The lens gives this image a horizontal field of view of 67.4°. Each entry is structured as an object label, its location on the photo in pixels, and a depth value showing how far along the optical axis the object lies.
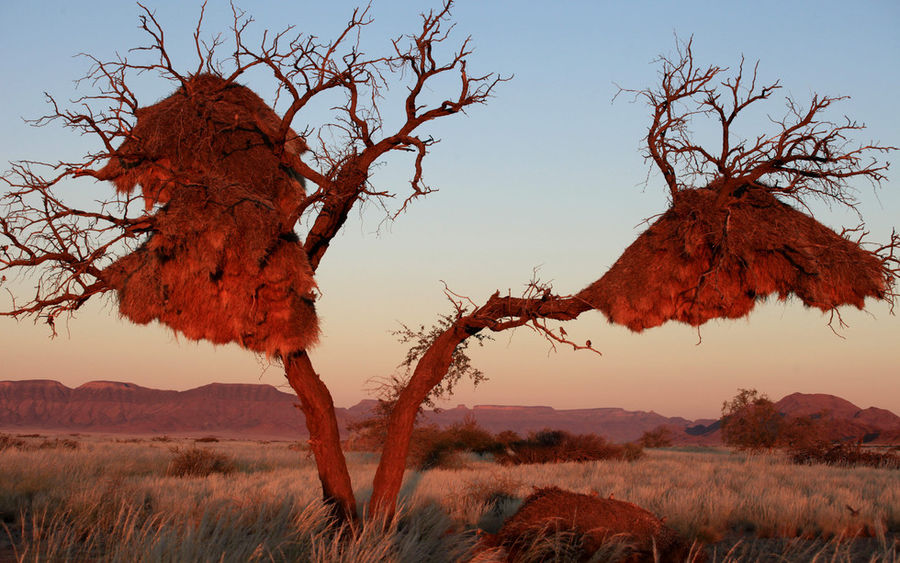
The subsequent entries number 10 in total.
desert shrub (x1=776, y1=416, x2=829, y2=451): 36.12
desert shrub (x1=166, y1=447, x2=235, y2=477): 19.86
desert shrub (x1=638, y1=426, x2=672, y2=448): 53.41
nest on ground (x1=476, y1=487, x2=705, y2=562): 8.08
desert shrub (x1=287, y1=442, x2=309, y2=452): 40.14
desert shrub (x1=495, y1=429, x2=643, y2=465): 27.59
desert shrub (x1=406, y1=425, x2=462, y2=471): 26.39
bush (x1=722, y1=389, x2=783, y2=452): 37.38
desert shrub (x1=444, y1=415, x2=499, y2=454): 32.44
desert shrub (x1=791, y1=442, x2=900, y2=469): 23.03
